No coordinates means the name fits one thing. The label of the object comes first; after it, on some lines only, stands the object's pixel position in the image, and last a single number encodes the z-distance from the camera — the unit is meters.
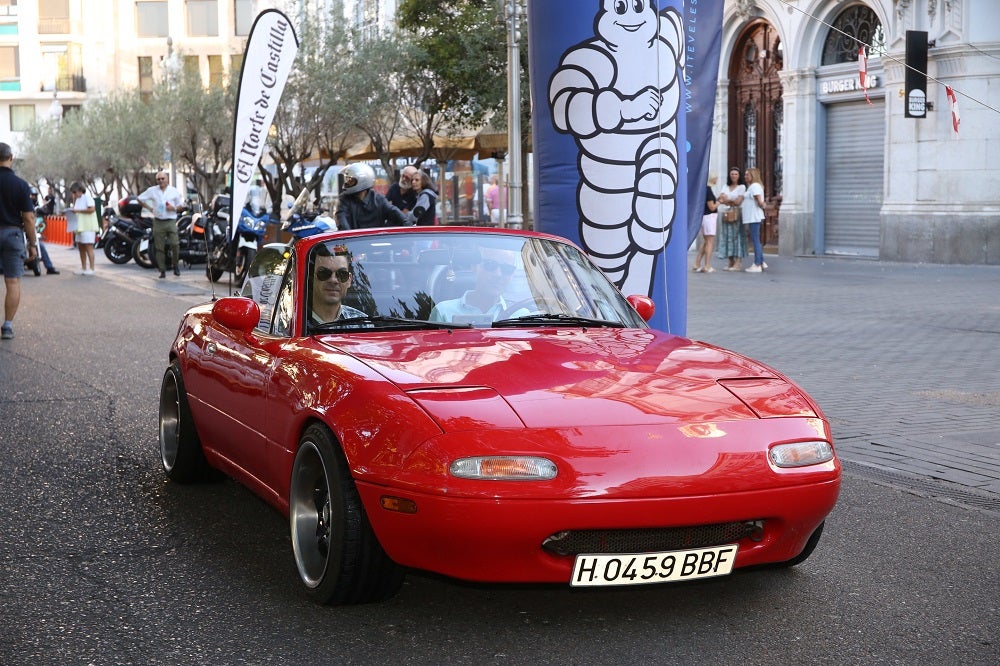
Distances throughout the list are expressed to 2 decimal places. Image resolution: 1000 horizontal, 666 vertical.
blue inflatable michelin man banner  8.58
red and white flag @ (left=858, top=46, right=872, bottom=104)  23.36
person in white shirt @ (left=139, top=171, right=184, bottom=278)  23.61
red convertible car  4.00
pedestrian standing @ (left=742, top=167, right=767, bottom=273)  23.09
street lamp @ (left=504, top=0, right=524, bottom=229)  23.42
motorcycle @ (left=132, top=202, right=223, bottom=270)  26.53
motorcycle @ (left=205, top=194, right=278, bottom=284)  20.48
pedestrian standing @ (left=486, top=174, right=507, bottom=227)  33.53
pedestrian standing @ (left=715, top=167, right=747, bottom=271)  23.33
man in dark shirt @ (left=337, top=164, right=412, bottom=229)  12.27
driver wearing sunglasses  5.27
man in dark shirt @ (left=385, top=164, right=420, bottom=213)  13.94
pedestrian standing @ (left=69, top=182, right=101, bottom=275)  25.14
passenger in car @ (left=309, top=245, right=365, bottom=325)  5.20
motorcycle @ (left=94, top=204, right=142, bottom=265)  29.30
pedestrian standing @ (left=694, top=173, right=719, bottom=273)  23.17
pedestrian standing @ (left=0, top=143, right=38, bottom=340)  13.34
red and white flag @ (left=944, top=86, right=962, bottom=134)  22.73
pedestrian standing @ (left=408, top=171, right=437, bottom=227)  13.20
